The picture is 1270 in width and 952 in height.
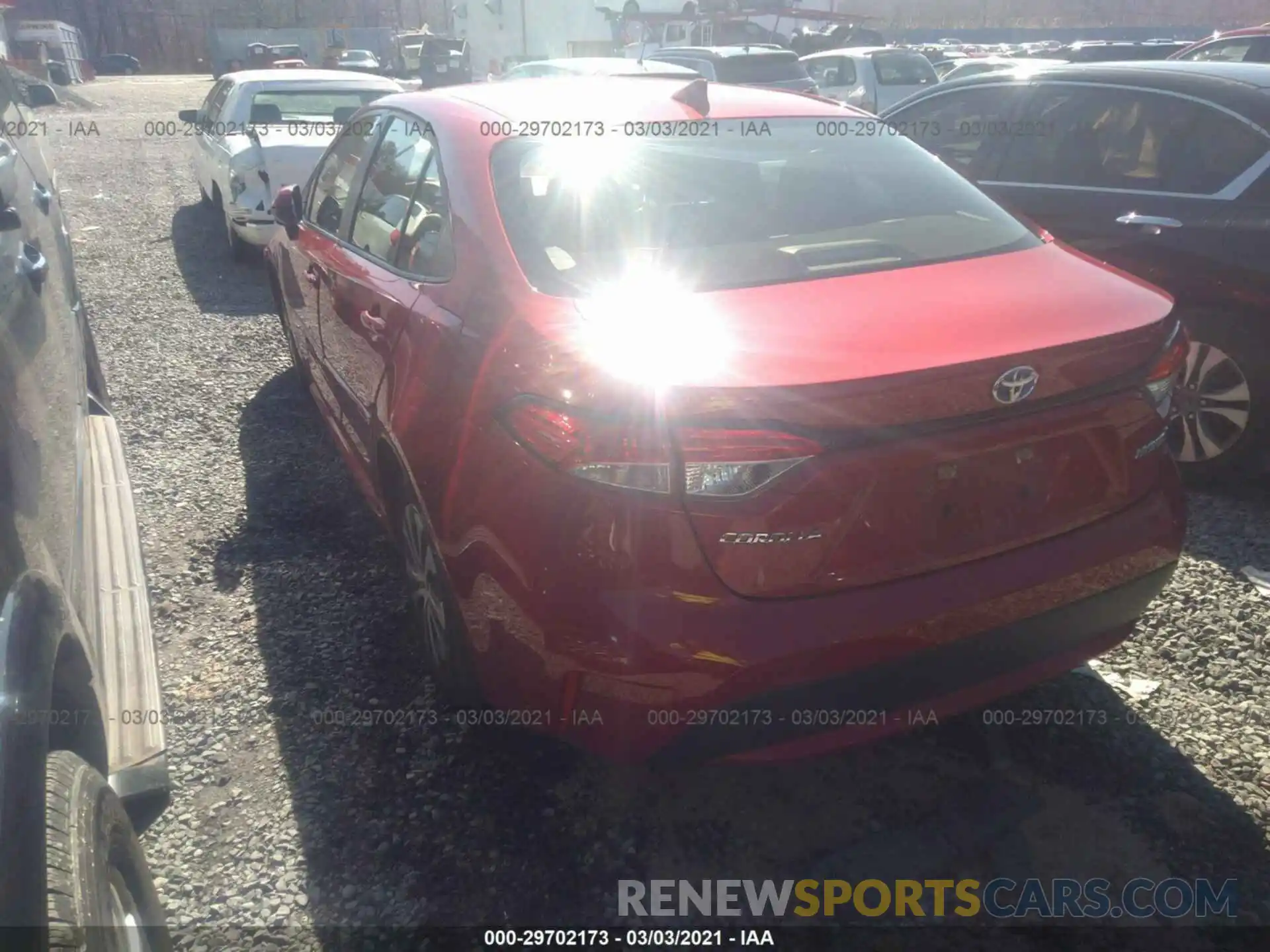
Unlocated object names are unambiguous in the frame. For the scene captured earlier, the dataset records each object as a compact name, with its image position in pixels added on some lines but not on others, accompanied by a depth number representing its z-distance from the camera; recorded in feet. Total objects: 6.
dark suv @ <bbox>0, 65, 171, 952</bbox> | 4.50
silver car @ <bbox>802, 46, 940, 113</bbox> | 47.06
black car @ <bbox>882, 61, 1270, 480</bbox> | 12.49
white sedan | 25.40
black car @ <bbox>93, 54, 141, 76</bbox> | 141.59
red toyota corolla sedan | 6.27
